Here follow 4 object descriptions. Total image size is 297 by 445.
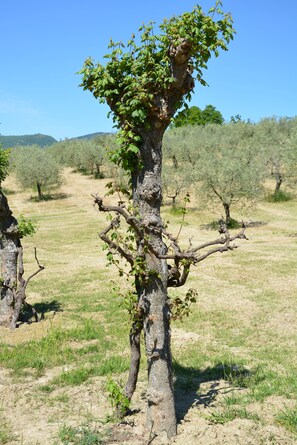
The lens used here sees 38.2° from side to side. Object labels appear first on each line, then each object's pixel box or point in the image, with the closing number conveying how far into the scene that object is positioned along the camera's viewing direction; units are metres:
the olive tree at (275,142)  55.34
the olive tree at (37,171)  63.91
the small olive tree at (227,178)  38.56
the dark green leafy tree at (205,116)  126.44
